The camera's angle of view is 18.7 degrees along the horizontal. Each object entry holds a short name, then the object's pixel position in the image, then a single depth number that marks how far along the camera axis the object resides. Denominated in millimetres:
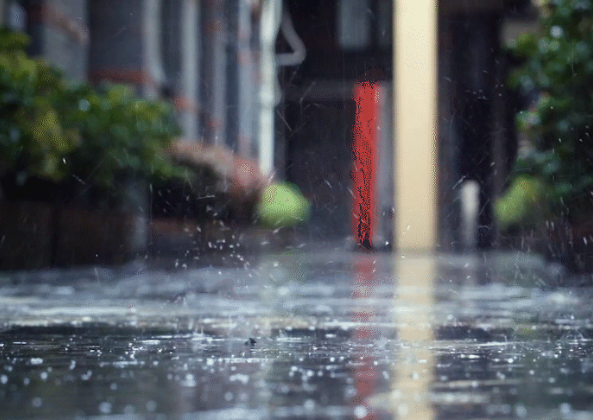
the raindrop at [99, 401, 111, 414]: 4032
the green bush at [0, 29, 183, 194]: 17677
